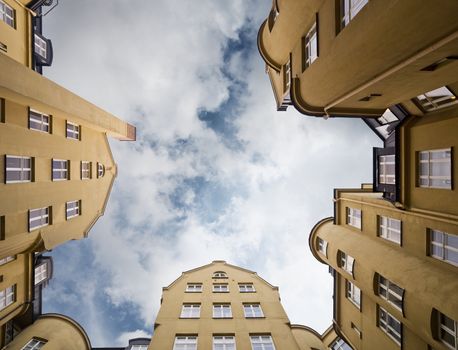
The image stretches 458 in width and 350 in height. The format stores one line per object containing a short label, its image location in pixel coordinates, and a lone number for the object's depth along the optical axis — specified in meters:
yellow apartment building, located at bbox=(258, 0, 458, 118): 9.54
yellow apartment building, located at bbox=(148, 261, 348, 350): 19.25
